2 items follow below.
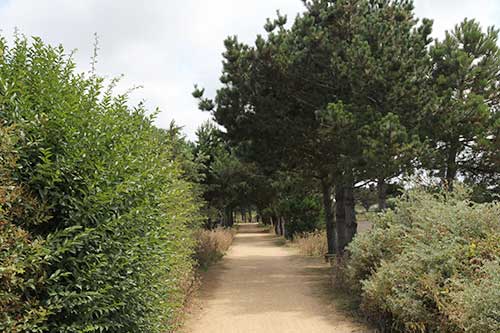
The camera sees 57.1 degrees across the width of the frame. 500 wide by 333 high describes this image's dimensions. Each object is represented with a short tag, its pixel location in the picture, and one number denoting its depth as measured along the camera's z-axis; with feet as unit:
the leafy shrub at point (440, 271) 16.05
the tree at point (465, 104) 39.14
